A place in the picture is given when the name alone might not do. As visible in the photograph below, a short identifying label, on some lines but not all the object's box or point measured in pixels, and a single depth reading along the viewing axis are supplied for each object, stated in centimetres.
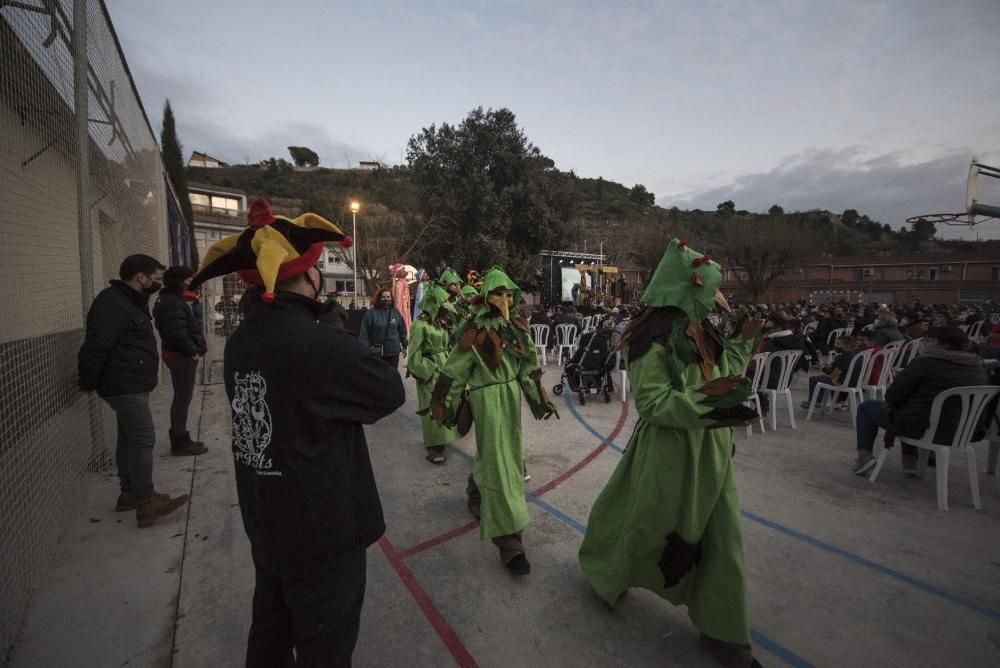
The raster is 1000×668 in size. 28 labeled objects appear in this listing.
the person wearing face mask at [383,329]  619
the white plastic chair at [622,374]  761
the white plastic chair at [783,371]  591
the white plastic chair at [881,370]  604
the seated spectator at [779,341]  603
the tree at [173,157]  2110
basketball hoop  692
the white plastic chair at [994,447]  434
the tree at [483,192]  2292
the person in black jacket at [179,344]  440
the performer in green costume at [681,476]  209
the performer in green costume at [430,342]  514
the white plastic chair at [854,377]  589
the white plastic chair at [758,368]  595
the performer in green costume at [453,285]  603
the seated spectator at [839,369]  632
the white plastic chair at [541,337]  1062
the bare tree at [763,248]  3173
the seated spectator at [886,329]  709
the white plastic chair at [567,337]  1048
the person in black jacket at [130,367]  308
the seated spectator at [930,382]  382
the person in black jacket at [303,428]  136
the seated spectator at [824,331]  1134
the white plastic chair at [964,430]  367
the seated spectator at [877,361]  616
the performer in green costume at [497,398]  287
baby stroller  739
